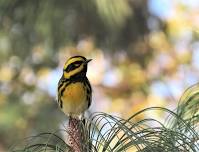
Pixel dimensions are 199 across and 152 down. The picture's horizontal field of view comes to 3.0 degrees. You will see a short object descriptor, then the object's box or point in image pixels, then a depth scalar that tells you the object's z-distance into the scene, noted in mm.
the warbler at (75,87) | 4073
